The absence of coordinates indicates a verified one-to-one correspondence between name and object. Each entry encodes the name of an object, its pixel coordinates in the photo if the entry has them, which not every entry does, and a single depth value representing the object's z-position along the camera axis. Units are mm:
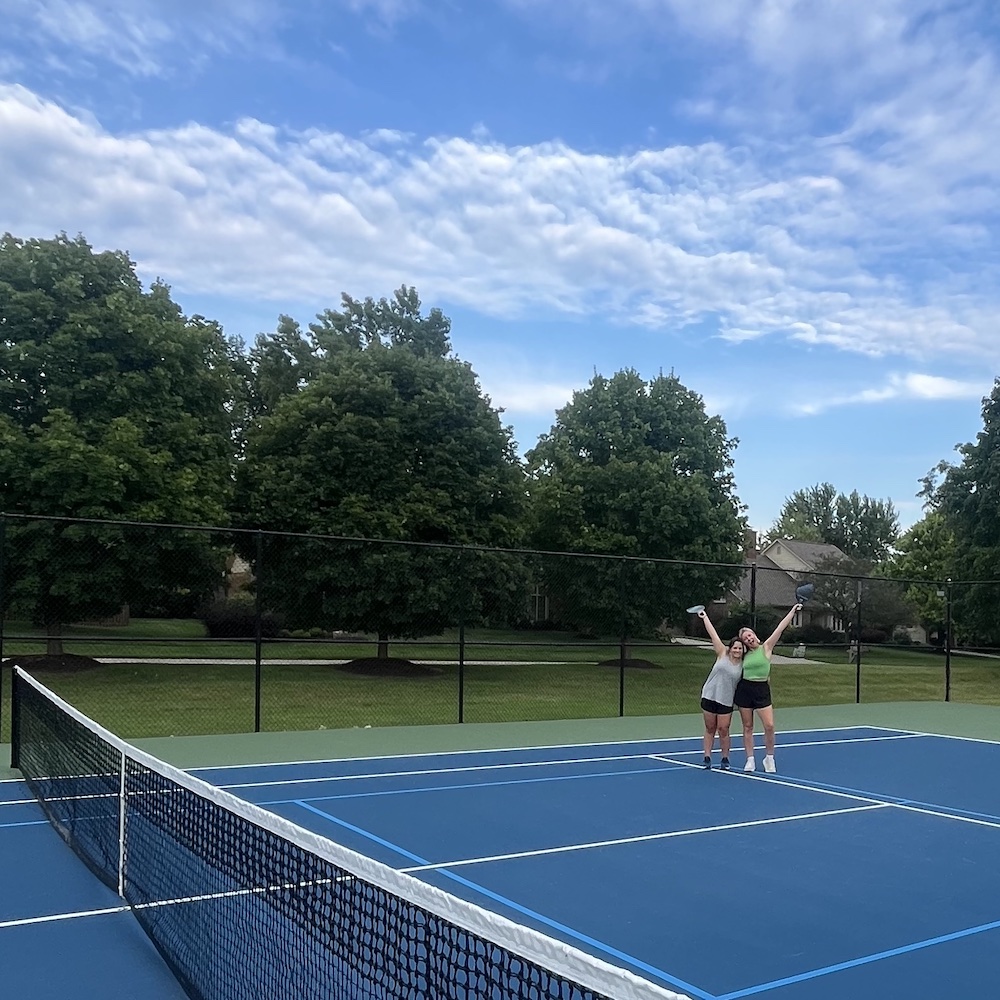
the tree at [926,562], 42531
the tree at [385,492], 20625
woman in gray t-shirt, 10930
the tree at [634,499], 25328
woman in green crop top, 11000
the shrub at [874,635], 35266
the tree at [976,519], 29516
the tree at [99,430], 17438
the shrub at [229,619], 18359
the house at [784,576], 32106
